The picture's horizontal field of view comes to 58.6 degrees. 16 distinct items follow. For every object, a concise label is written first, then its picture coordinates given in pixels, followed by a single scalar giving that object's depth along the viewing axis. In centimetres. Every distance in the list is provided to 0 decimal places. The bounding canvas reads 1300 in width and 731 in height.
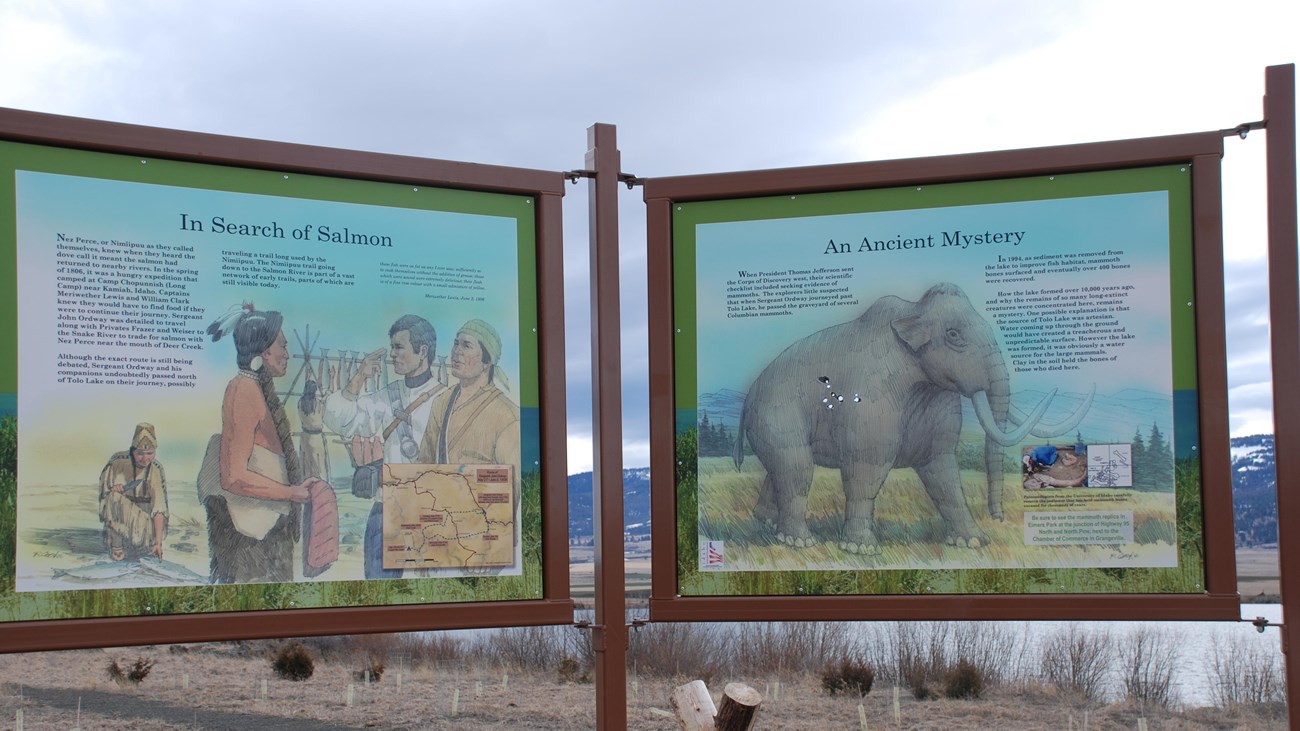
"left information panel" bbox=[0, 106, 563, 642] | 503
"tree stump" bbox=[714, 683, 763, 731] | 492
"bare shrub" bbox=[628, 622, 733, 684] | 1131
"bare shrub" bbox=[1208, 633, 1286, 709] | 1018
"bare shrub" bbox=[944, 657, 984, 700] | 1048
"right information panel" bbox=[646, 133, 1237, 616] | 568
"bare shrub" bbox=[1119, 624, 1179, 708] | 1020
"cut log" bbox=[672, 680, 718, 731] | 511
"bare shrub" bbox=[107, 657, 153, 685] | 1073
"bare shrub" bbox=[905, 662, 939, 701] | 1057
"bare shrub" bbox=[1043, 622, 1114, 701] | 1045
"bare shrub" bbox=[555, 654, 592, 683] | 1119
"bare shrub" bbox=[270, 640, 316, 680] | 1131
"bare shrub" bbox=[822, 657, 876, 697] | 1073
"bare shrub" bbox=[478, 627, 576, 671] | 1159
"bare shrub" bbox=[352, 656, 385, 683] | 1124
